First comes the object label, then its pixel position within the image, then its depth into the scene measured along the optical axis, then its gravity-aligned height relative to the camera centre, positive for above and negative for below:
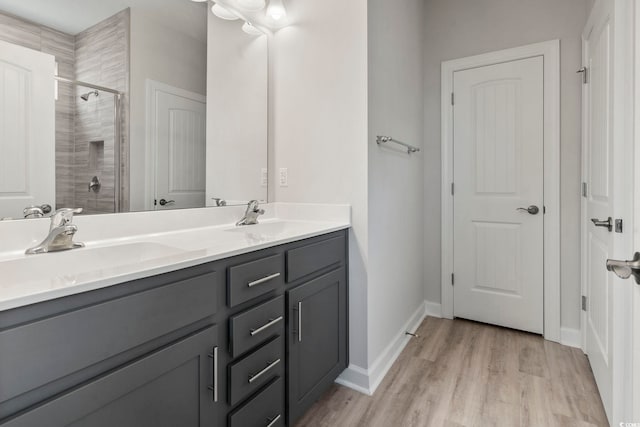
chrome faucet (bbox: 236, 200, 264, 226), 1.81 -0.01
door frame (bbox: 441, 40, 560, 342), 2.27 +0.29
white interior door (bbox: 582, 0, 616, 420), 1.43 +0.10
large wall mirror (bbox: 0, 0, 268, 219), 1.08 +0.43
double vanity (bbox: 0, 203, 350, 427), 0.65 -0.30
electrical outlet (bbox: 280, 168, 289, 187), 2.02 +0.21
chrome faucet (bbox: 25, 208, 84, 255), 1.04 -0.08
